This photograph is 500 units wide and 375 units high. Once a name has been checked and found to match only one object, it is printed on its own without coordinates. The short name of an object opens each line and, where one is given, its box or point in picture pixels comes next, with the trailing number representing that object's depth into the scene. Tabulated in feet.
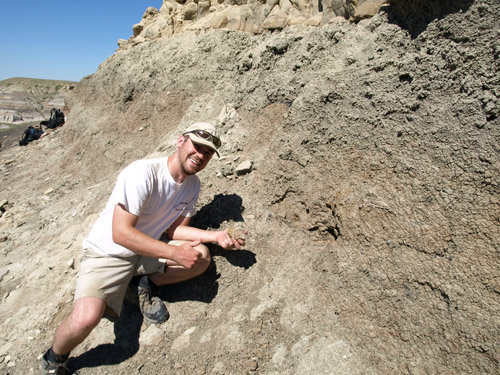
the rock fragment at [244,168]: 9.02
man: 6.27
